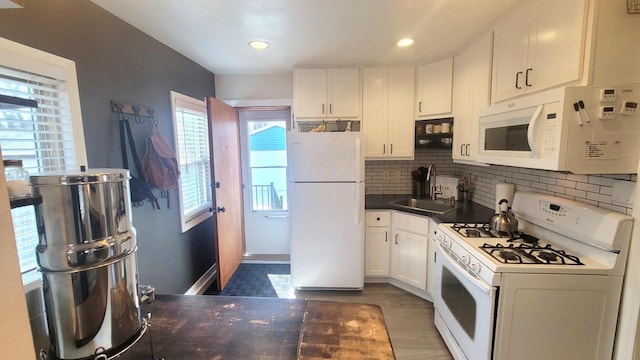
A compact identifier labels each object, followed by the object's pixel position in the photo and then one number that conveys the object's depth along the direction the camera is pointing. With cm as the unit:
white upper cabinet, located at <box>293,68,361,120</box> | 292
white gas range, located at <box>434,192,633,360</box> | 139
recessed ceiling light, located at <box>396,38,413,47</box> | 226
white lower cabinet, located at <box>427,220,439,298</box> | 244
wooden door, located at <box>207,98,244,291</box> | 270
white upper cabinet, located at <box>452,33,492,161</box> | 214
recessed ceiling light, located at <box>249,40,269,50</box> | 225
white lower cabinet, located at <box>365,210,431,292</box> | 258
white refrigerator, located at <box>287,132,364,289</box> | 260
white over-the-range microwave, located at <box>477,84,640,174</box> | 129
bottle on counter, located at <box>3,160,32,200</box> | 63
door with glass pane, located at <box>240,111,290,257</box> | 355
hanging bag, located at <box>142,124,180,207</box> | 203
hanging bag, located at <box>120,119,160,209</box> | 186
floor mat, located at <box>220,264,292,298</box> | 290
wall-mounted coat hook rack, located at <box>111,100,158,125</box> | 180
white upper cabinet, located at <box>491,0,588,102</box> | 135
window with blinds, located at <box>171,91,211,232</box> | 257
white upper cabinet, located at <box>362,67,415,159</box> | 292
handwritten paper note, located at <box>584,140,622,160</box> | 132
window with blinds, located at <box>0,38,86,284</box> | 121
